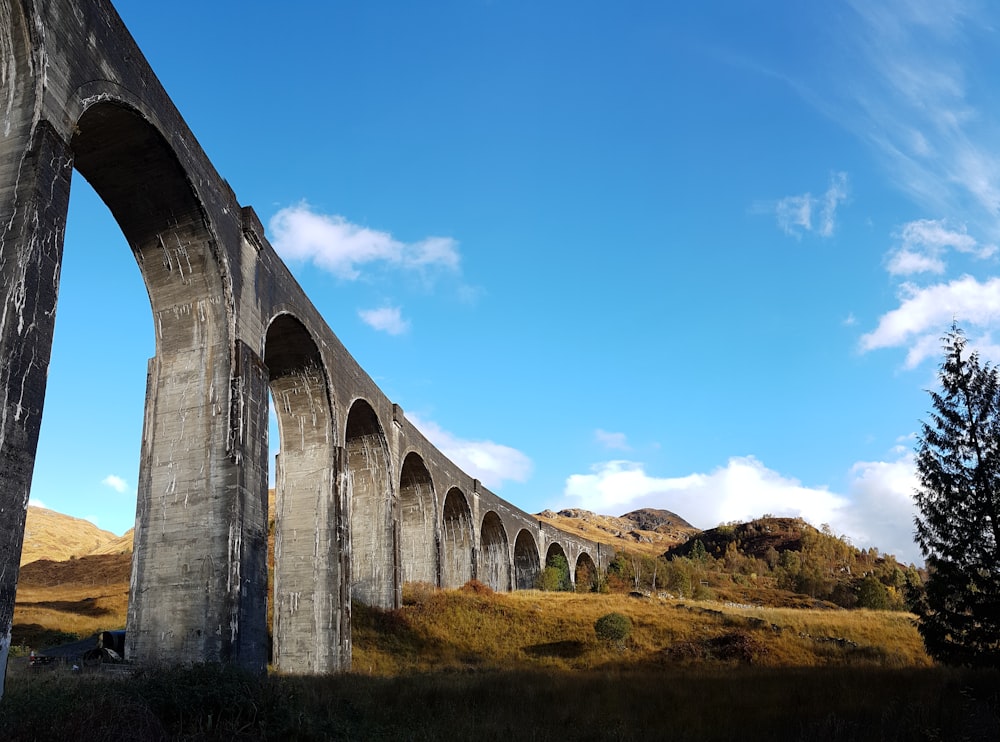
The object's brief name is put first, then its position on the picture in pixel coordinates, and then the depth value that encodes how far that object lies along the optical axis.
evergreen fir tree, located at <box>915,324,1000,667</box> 16.22
